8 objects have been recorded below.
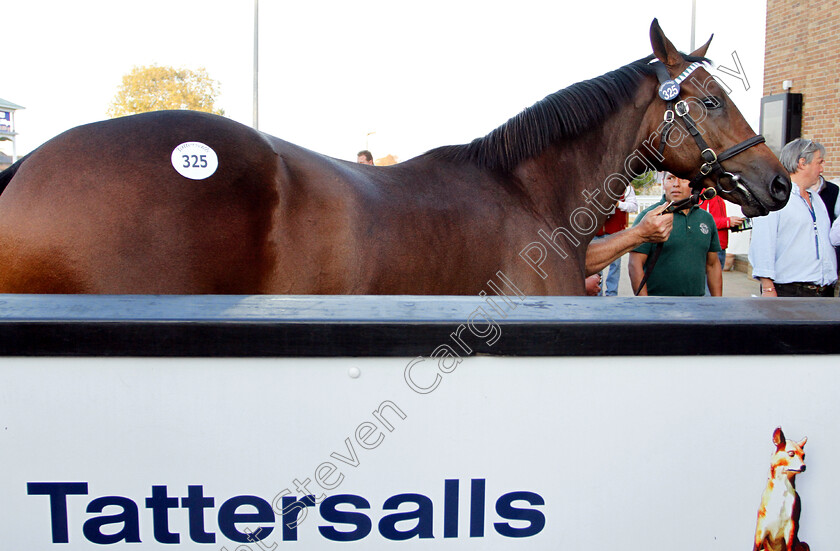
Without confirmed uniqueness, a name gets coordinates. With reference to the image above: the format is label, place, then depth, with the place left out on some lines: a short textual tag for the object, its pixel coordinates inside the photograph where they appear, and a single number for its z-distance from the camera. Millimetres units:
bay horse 1848
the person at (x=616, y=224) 4386
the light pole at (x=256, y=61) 11857
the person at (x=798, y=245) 4441
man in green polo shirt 3957
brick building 10242
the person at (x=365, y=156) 9289
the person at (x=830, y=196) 5250
